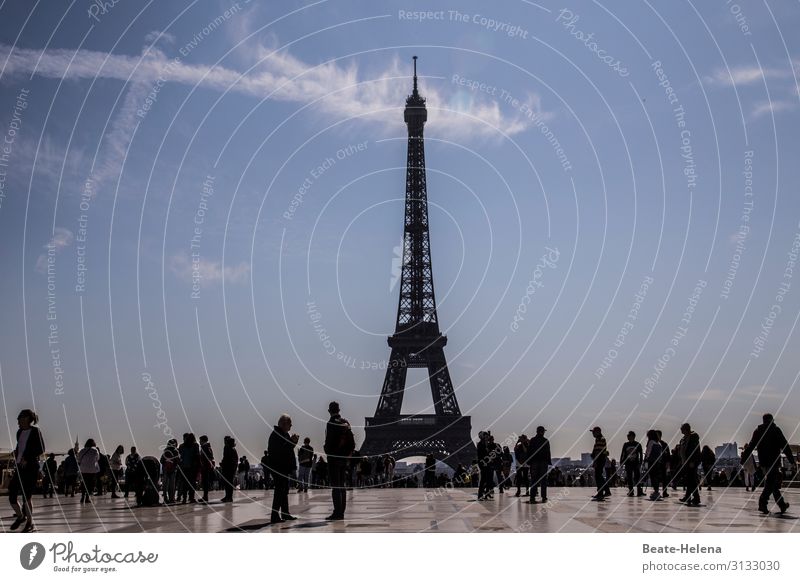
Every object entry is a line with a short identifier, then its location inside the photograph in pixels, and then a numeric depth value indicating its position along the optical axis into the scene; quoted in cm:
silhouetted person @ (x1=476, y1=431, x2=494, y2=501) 2568
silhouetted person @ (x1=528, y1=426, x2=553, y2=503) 2505
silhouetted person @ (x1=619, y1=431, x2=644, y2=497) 2795
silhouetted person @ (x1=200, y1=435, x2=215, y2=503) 2866
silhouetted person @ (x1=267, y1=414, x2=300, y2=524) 1759
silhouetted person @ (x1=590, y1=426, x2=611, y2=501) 2636
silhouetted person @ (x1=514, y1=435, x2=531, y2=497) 3071
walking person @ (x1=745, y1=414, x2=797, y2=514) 1947
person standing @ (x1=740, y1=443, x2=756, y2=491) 2941
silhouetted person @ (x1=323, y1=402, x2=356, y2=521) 1784
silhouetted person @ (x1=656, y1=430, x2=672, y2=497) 2893
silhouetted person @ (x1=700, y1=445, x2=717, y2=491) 3092
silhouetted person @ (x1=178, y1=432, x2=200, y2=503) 2675
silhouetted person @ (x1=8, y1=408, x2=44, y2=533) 1603
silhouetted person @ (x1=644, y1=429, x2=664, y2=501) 2814
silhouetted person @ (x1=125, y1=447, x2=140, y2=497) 2838
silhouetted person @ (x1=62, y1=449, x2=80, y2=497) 3288
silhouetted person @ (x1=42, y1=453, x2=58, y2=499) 3559
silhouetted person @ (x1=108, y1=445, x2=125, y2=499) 3559
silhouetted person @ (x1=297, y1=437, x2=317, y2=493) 3312
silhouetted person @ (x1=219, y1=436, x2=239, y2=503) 2812
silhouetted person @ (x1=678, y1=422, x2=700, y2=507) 2533
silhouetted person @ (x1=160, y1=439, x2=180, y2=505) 2805
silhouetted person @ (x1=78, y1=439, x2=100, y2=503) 2866
